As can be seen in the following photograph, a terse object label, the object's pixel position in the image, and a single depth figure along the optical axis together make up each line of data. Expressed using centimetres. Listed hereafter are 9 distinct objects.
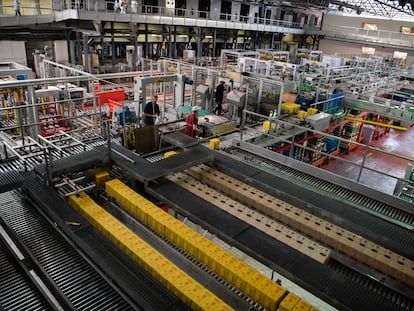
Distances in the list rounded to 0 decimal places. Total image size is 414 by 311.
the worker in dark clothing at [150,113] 991
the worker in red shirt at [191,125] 866
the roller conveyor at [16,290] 317
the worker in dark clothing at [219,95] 1302
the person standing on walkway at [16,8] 1761
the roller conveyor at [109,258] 316
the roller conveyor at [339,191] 512
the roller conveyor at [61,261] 322
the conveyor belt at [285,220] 408
